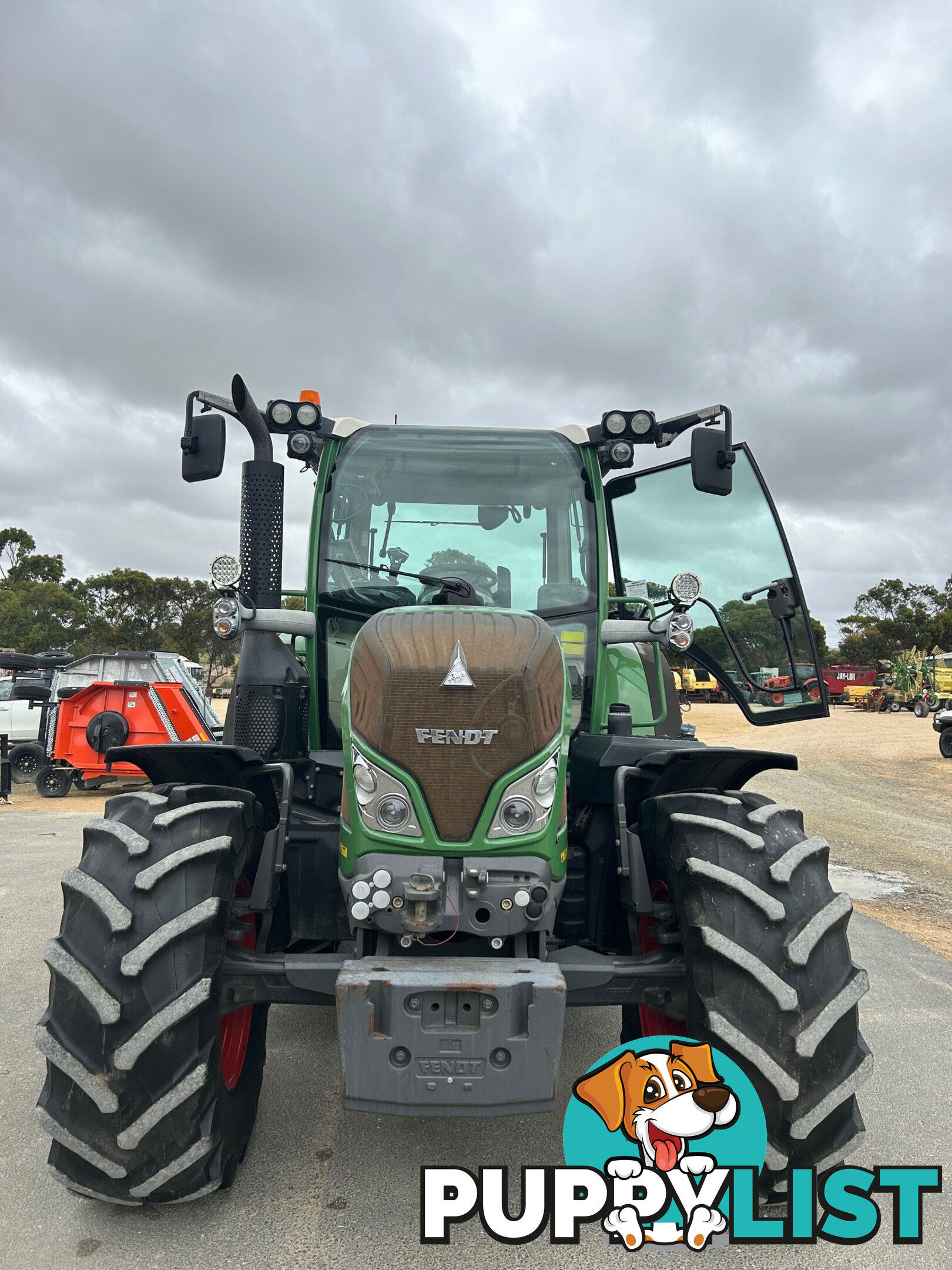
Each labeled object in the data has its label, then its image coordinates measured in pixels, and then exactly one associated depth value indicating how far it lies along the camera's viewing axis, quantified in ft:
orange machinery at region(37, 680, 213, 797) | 46.68
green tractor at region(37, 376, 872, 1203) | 8.29
